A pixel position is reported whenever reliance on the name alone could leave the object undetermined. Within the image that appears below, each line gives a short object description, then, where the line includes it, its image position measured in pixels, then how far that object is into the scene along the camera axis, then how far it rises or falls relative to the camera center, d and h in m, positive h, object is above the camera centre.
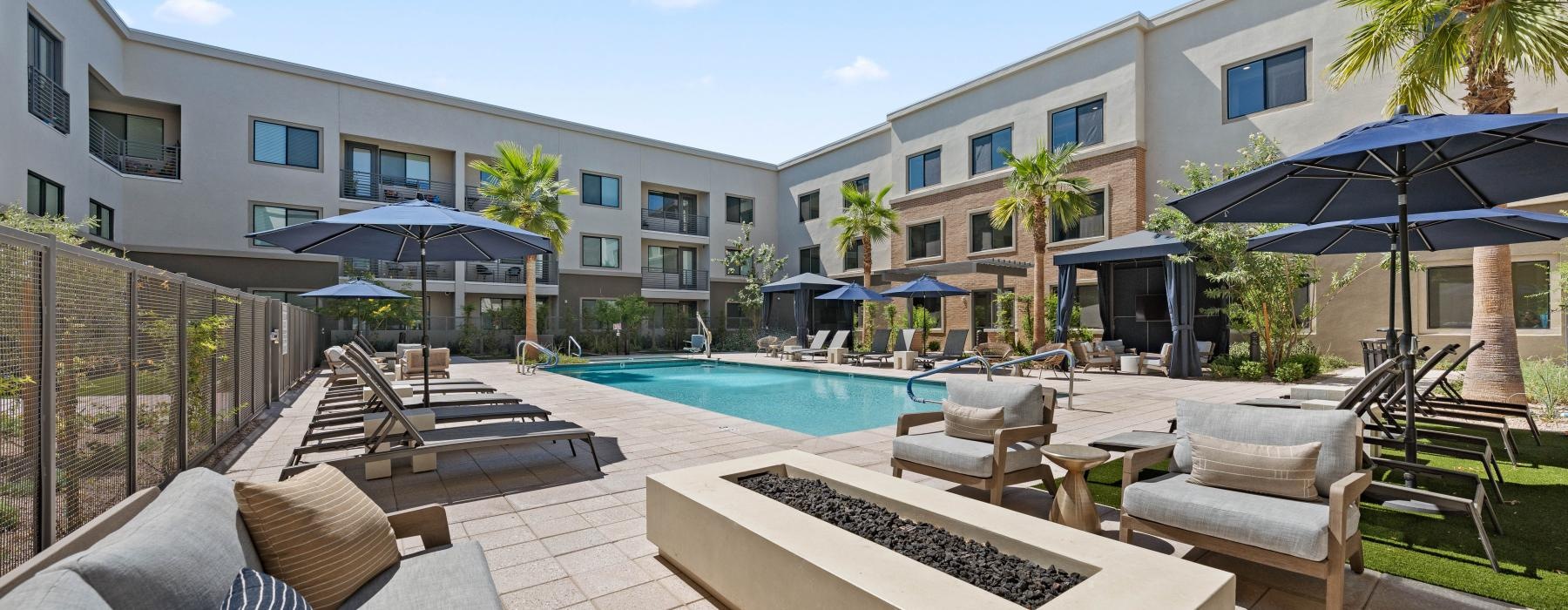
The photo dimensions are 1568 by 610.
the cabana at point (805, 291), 20.36 +0.61
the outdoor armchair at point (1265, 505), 2.79 -0.92
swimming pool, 9.66 -1.62
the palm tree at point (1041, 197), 15.99 +2.81
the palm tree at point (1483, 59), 7.40 +3.03
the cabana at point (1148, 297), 13.22 +0.32
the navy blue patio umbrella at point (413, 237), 5.91 +0.76
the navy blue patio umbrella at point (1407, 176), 3.69 +0.95
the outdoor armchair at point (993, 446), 4.22 -0.93
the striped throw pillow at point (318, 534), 2.02 -0.74
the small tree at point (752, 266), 27.34 +1.91
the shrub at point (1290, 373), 11.91 -1.14
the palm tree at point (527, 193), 18.03 +3.24
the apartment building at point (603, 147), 13.90 +4.68
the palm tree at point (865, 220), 21.86 +3.03
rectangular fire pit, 2.13 -0.92
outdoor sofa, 1.29 -0.59
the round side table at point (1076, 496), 3.48 -1.01
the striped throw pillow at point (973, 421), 4.57 -0.79
